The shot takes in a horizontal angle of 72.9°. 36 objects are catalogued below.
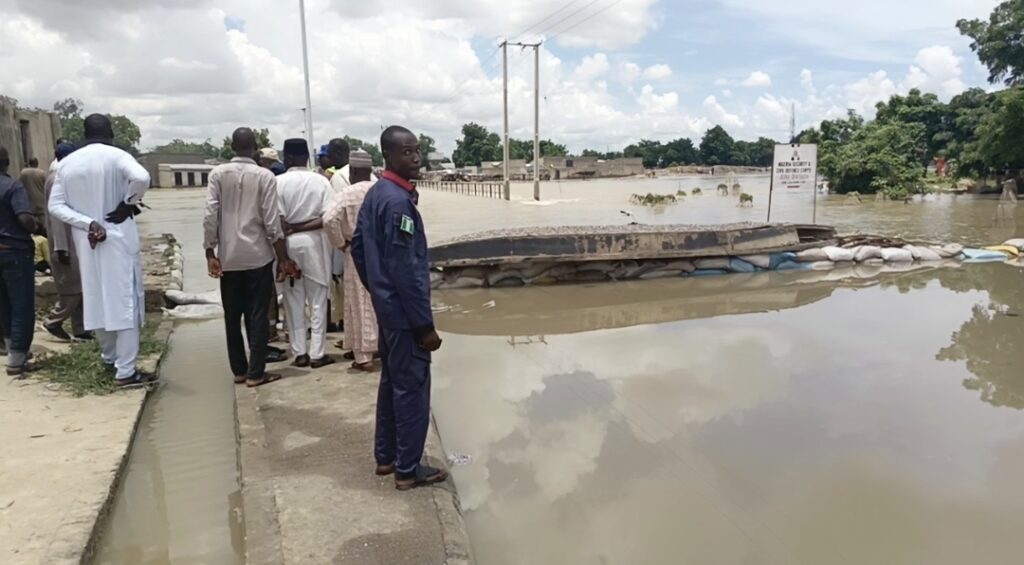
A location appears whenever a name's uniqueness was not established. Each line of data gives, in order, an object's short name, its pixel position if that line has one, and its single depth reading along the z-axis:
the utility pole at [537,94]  32.69
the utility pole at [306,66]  21.30
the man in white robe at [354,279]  4.63
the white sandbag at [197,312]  7.42
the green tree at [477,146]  91.38
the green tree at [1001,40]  29.72
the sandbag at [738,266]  10.03
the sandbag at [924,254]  10.76
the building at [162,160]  64.11
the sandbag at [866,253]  10.52
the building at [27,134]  11.35
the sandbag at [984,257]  10.84
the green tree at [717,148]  110.06
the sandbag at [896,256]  10.55
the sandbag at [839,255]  10.41
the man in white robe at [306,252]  4.95
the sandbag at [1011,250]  11.03
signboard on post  12.29
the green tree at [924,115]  38.16
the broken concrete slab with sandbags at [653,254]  9.03
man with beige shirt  4.46
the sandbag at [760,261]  10.09
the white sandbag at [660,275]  9.66
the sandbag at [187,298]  7.79
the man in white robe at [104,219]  4.28
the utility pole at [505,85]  33.88
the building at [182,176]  65.12
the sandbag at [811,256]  10.34
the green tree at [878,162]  30.56
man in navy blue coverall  2.94
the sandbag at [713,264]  9.90
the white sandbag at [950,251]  10.92
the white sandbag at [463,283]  9.05
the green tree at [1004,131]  24.84
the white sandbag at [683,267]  9.79
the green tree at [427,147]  107.97
